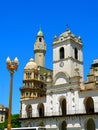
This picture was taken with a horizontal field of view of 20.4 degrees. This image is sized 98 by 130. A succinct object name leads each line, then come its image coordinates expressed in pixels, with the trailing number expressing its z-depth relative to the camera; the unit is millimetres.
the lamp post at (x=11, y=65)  26750
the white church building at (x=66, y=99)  47719
